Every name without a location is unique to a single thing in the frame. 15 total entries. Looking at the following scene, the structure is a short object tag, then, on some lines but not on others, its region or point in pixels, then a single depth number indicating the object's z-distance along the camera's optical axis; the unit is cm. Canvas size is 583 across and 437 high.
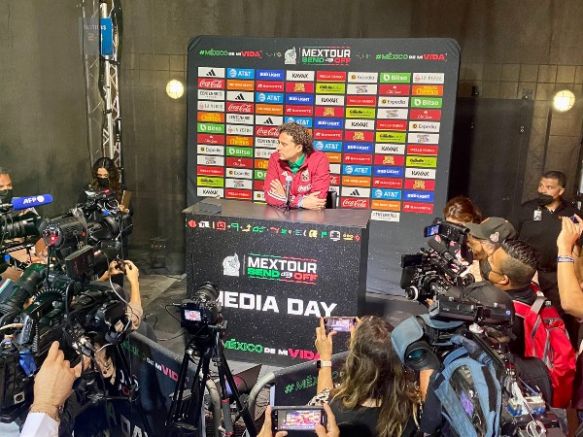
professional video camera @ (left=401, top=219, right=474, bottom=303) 209
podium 293
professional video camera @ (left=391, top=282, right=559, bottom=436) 137
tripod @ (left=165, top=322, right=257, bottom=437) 212
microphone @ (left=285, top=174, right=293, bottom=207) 317
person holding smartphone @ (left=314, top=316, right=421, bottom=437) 174
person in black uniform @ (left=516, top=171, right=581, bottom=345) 380
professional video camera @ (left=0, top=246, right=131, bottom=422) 172
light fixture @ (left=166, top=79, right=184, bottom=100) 595
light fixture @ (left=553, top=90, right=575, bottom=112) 518
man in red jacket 333
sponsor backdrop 491
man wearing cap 241
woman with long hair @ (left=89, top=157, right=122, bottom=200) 502
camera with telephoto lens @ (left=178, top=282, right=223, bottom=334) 211
